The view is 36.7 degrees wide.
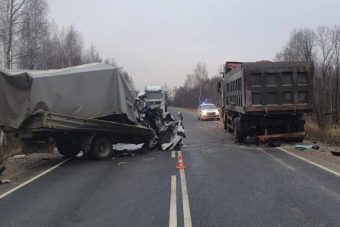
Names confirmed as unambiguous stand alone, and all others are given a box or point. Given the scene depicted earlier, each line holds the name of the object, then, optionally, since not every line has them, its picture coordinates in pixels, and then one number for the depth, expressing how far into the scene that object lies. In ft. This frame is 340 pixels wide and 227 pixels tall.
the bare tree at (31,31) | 156.66
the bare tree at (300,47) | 207.65
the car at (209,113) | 148.46
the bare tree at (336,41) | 161.60
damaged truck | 47.57
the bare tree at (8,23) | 149.18
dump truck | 60.13
